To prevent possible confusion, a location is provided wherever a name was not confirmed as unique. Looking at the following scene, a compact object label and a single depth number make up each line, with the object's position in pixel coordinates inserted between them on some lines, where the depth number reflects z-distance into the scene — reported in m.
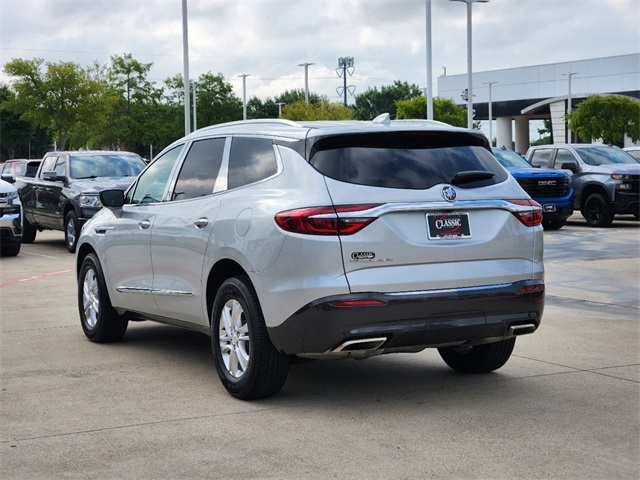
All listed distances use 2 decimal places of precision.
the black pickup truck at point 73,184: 18.81
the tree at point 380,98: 124.11
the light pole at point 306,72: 80.50
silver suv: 5.97
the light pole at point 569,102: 66.81
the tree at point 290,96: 119.88
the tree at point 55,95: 59.31
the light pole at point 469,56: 42.53
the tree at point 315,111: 83.34
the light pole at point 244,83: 78.26
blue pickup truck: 22.41
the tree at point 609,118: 59.62
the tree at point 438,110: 72.88
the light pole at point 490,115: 75.21
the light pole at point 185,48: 39.19
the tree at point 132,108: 70.19
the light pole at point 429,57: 37.12
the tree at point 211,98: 83.12
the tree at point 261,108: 111.84
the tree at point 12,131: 101.62
